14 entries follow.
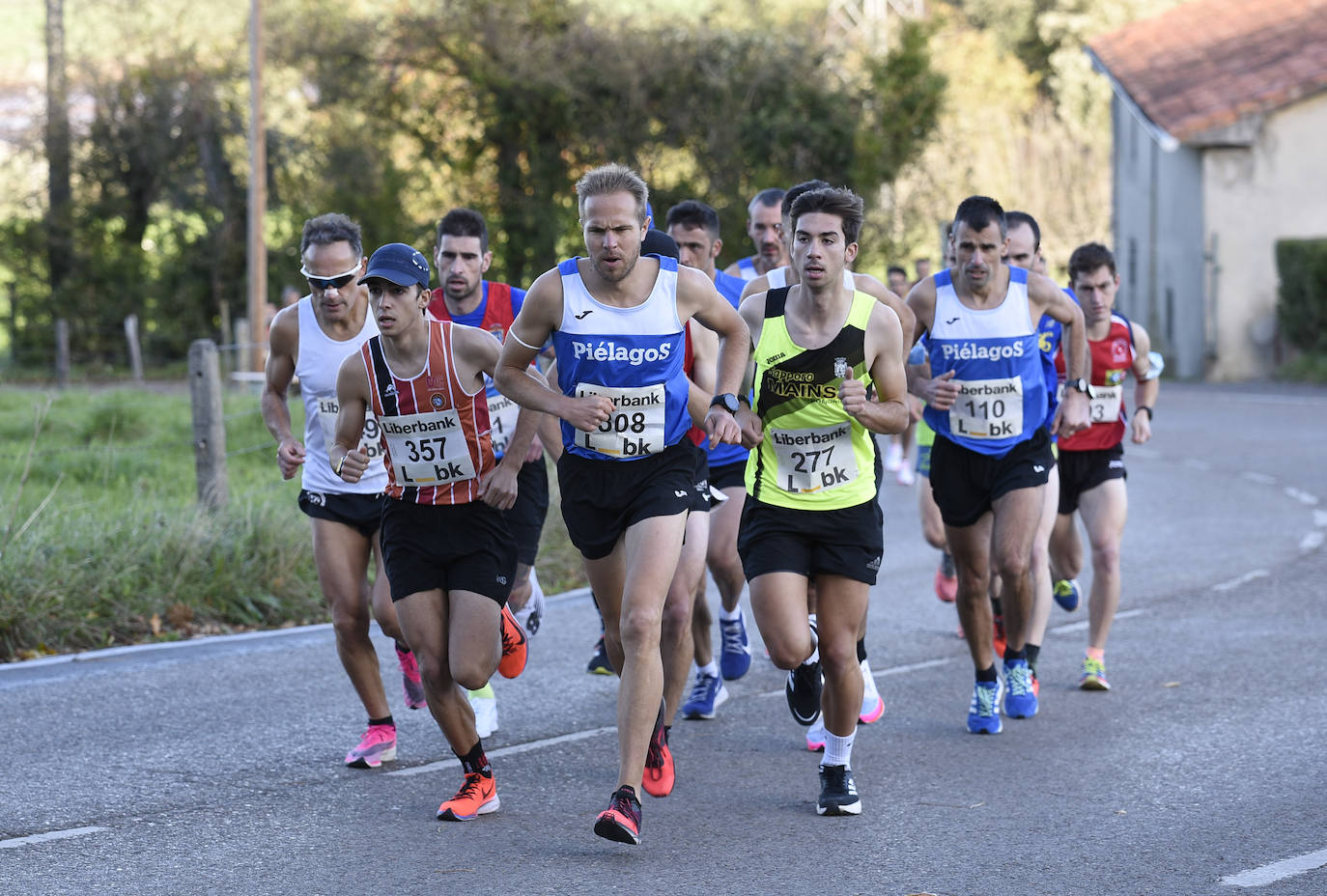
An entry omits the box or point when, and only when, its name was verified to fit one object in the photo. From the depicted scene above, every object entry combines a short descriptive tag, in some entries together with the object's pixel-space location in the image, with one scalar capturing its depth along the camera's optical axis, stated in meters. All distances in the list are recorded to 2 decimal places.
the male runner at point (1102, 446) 17.03
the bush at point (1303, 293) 60.78
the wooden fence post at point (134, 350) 66.06
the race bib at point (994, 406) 15.23
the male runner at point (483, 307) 15.50
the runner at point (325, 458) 13.92
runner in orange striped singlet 12.26
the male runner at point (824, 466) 12.51
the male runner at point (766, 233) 17.33
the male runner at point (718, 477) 16.30
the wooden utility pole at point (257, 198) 52.87
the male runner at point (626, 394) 11.87
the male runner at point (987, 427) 15.11
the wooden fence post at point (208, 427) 22.89
